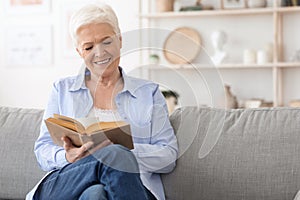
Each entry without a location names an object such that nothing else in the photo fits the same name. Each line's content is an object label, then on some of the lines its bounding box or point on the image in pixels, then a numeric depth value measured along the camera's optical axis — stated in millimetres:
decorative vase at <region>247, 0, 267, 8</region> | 4957
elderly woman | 2213
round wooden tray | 4999
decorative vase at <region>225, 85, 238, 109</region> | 4980
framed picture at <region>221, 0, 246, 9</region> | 5039
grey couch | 2348
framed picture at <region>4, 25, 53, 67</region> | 5609
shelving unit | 4887
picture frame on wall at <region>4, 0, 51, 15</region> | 5598
